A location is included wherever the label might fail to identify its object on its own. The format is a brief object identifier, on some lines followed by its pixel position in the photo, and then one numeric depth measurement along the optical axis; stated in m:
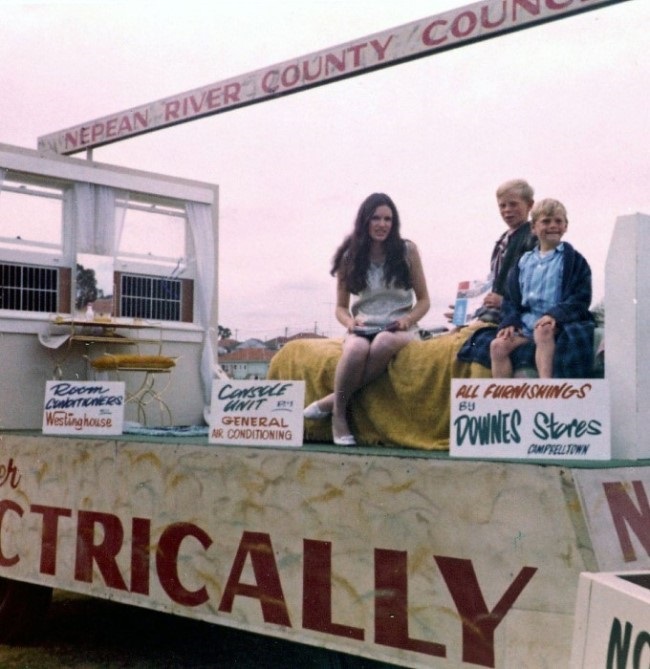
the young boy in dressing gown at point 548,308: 3.86
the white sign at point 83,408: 4.91
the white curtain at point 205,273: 7.30
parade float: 3.05
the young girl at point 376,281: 4.73
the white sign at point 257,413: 4.14
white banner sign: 4.50
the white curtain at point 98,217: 6.70
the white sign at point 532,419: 3.33
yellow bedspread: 4.38
